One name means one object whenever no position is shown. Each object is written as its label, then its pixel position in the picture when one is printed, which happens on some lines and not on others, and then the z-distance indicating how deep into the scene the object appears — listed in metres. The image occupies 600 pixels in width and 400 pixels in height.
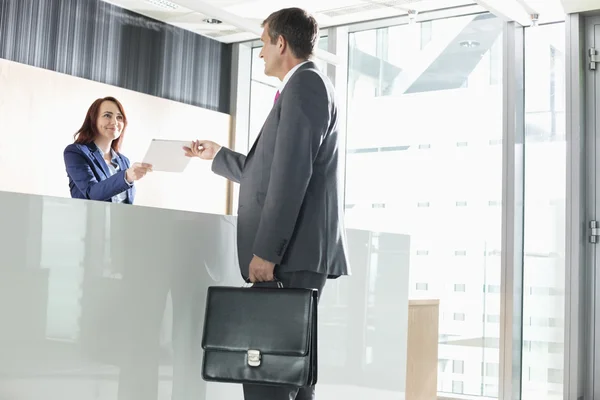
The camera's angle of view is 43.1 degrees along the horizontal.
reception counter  1.86
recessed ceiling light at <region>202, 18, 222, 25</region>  5.75
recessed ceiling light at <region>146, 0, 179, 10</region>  5.31
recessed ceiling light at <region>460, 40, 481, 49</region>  5.26
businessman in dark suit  2.04
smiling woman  3.41
